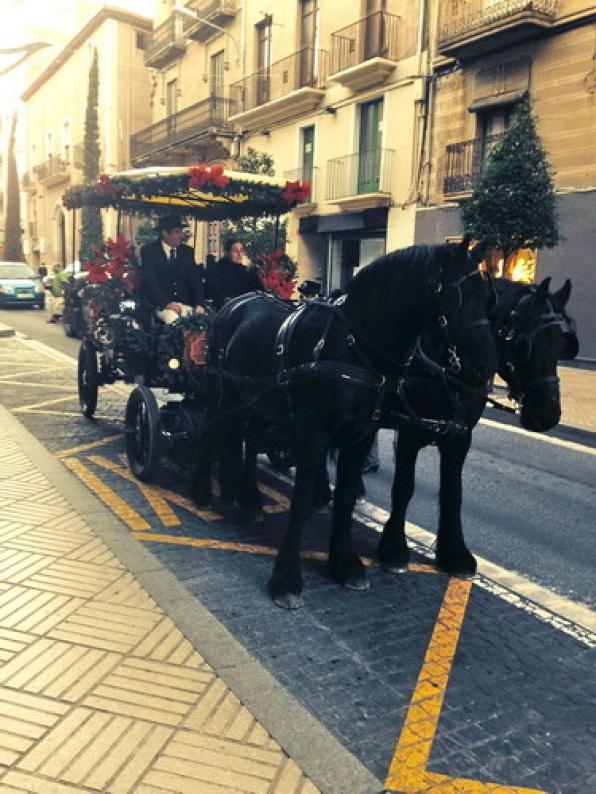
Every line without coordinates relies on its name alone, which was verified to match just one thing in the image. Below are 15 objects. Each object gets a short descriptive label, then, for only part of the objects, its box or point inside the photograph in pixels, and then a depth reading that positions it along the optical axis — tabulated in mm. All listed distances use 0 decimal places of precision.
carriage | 6441
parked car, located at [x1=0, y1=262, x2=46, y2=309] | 27578
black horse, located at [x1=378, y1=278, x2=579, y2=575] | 3947
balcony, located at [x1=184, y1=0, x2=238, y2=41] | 28734
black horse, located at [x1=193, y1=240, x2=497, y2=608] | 3754
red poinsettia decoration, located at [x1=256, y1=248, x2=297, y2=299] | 7680
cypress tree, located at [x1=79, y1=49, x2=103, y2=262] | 40781
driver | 7016
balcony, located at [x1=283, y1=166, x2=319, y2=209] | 25252
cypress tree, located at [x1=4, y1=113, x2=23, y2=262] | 56219
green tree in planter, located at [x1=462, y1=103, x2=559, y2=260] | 13797
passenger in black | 7395
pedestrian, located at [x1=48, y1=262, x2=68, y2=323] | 22375
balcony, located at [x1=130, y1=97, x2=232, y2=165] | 29484
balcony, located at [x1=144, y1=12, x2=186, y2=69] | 32469
